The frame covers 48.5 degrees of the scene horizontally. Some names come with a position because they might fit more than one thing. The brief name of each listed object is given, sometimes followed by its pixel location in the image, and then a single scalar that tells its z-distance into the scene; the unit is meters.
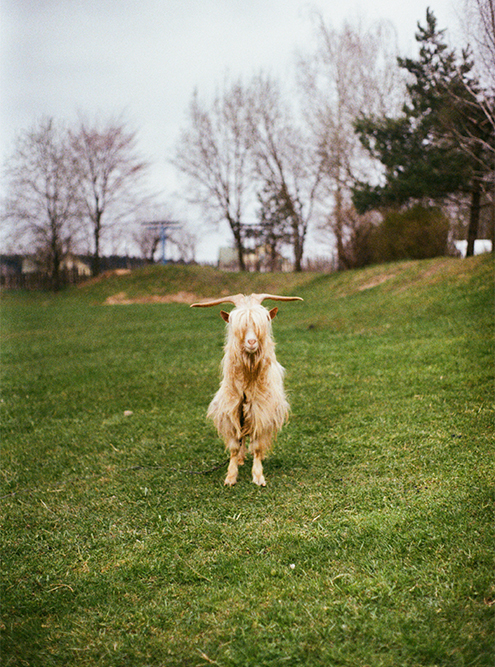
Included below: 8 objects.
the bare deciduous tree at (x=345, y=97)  28.22
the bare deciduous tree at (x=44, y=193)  32.91
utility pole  42.61
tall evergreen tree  16.05
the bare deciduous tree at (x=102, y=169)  36.88
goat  5.11
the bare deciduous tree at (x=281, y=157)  33.97
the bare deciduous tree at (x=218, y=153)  35.81
